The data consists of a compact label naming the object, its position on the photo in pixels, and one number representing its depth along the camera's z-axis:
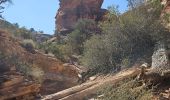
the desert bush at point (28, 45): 25.81
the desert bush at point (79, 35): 35.81
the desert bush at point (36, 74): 19.47
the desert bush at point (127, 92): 11.59
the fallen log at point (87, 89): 13.62
